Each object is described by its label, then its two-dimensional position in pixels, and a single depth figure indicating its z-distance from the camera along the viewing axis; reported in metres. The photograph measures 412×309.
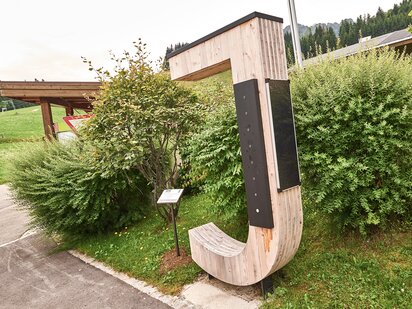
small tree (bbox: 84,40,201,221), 4.91
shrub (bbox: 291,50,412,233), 3.20
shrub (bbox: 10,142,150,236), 5.66
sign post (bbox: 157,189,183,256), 4.32
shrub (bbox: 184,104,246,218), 3.90
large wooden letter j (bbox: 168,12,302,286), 2.77
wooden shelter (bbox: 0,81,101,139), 8.94
